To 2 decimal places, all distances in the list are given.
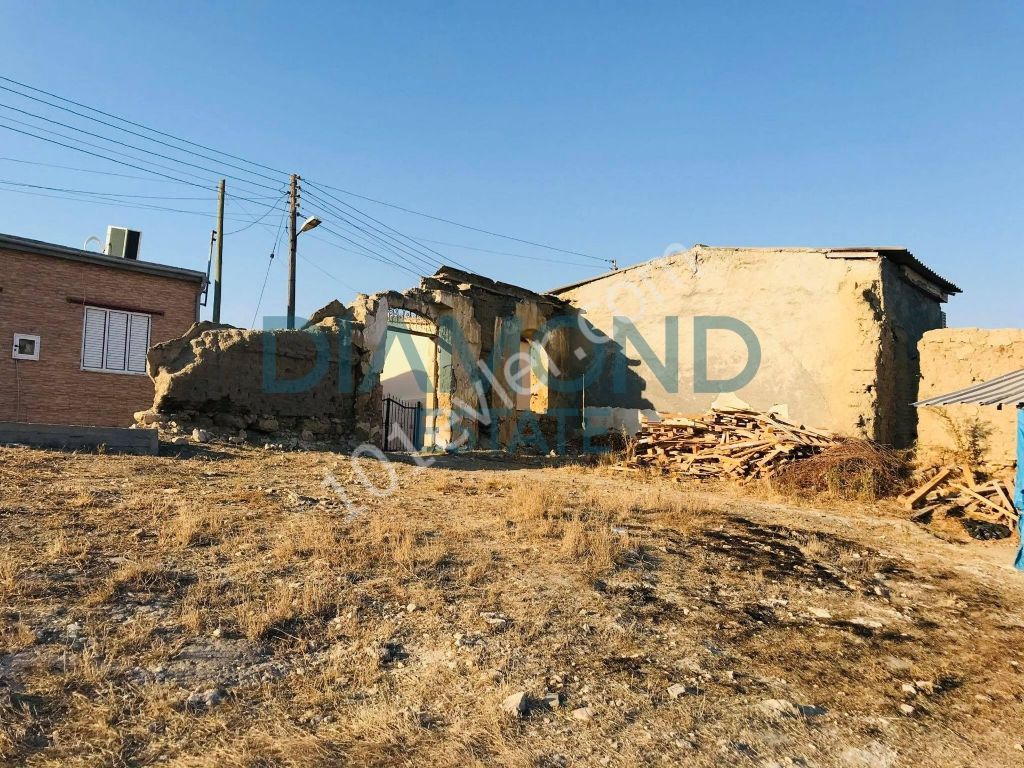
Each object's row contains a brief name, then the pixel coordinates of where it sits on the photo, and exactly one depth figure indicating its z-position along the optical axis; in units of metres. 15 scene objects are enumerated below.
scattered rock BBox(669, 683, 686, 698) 3.34
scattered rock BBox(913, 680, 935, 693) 3.55
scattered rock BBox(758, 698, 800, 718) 3.19
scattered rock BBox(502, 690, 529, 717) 3.07
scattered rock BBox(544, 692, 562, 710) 3.18
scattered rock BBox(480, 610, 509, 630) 4.09
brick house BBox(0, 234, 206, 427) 12.91
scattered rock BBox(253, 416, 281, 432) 10.90
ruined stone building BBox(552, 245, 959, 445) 12.66
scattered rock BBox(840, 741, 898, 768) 2.81
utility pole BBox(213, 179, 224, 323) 16.45
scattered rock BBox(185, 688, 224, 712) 3.00
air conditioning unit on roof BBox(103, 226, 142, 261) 15.72
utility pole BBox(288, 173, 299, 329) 16.97
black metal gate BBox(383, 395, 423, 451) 15.75
